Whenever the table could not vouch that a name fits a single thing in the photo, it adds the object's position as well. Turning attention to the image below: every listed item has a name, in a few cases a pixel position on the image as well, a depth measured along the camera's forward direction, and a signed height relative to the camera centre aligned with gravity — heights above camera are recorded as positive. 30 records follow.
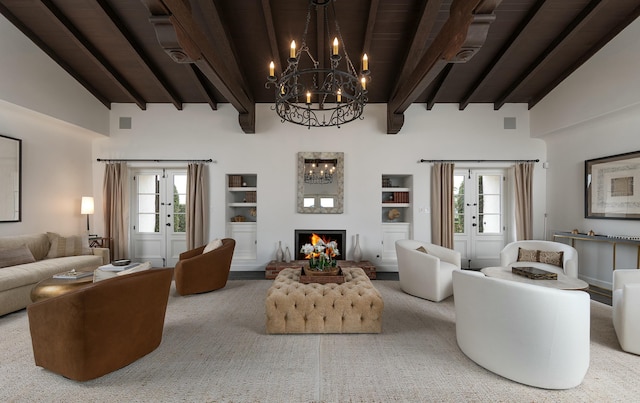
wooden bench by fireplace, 5.69 -1.15
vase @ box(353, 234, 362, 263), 6.18 -0.97
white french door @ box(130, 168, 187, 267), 6.62 -0.34
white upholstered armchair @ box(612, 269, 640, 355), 2.69 -1.02
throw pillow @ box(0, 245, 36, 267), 4.16 -0.73
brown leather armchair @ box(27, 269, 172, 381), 2.22 -0.94
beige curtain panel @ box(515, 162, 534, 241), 6.20 +0.14
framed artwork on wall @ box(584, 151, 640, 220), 4.57 +0.33
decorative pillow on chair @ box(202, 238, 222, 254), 4.82 -0.65
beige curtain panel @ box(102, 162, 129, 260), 6.27 -0.03
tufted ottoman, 3.14 -1.13
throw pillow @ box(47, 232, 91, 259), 4.96 -0.69
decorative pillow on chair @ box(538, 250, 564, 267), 4.75 -0.82
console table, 4.32 -0.51
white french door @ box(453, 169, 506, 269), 6.61 -0.19
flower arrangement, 3.86 -0.65
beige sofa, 3.69 -0.86
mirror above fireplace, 6.34 +0.51
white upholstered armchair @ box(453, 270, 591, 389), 2.16 -0.93
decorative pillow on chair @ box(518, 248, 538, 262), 4.96 -0.81
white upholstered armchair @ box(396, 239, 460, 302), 4.18 -0.91
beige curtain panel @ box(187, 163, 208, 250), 6.20 -0.03
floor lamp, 5.87 +0.01
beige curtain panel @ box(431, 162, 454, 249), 6.25 +0.07
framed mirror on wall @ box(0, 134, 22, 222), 4.66 +0.42
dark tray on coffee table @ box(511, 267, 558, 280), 3.79 -0.86
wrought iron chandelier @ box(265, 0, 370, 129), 2.64 +1.22
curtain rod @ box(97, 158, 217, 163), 6.33 +0.97
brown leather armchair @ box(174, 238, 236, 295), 4.40 -0.99
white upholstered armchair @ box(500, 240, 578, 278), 4.52 -0.80
